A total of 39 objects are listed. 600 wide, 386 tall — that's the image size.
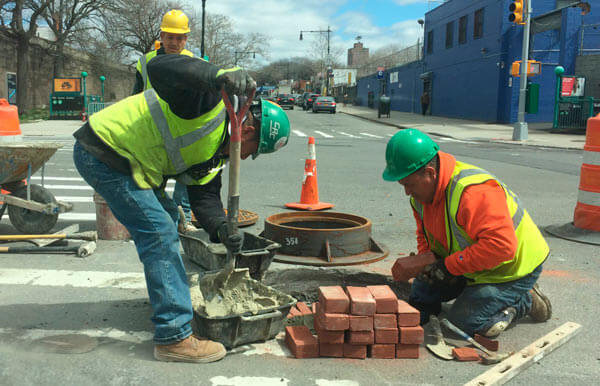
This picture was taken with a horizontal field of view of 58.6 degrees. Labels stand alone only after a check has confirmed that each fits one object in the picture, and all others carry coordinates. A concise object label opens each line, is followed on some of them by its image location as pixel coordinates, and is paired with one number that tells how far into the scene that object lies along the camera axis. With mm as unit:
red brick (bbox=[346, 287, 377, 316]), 3125
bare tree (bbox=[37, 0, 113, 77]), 35688
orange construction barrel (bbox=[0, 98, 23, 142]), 6133
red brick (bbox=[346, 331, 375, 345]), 3180
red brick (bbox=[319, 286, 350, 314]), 3133
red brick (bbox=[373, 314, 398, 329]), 3180
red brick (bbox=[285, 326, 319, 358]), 3229
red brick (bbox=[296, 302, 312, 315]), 3623
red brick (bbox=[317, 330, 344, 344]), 3184
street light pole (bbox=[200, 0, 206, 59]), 34794
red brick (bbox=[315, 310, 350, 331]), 3121
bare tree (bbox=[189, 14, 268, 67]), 64438
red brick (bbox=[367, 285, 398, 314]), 3170
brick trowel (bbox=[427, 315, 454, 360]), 3287
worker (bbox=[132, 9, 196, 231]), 5773
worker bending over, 3006
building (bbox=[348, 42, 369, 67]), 132250
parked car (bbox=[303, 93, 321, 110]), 52194
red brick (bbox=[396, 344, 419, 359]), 3262
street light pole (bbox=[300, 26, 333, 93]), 84200
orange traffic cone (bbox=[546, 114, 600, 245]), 6073
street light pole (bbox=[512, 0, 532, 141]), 20188
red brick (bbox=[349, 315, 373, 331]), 3146
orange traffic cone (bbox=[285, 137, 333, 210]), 7805
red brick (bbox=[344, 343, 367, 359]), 3240
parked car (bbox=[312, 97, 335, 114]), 45094
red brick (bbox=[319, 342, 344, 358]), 3238
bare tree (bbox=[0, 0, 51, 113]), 30156
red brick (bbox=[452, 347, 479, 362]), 3240
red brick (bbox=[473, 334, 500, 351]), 3352
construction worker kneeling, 3260
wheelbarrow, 5672
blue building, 27734
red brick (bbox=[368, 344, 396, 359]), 3240
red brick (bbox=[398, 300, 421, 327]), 3201
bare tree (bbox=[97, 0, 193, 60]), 45362
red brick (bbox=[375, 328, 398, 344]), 3201
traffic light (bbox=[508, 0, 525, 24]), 18392
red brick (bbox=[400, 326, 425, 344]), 3213
